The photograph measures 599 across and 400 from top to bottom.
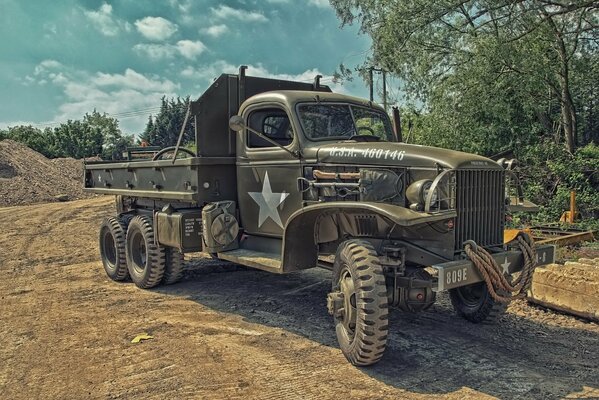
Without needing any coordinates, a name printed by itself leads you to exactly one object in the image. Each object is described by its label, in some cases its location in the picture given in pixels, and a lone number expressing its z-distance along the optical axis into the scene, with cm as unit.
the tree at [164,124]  4725
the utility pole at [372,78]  1510
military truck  431
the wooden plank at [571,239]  812
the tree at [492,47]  1199
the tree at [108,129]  5597
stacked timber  549
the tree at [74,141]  4517
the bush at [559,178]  1220
